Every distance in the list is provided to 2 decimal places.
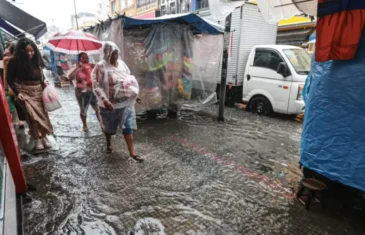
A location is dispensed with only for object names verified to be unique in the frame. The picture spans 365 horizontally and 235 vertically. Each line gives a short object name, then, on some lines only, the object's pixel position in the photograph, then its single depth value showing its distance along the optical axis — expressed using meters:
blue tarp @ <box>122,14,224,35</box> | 5.10
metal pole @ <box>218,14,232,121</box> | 5.54
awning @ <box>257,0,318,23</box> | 3.86
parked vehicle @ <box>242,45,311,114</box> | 6.05
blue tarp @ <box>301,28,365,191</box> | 2.39
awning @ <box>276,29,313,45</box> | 9.82
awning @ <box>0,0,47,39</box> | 5.31
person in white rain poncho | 3.47
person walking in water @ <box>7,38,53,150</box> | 3.63
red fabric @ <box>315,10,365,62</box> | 2.31
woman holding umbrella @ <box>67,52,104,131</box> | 4.90
